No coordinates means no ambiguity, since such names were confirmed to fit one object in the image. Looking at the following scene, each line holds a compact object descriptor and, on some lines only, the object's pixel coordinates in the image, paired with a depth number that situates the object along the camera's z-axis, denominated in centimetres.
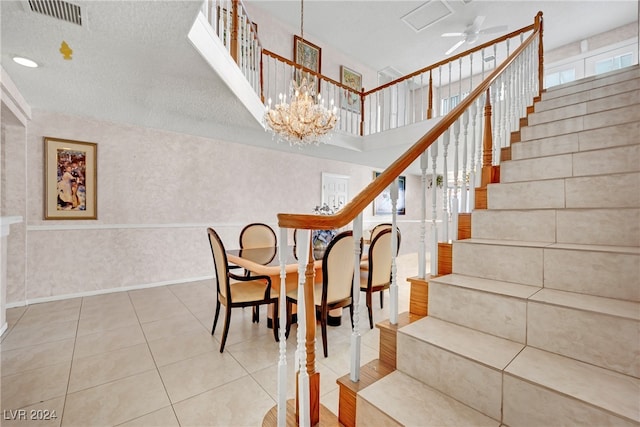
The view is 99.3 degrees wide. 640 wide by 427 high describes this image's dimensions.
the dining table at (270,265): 230
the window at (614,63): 538
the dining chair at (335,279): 214
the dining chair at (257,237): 373
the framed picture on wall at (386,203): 749
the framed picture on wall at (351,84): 610
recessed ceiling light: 221
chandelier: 312
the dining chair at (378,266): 261
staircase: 94
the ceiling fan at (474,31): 454
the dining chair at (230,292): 226
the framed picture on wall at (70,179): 345
